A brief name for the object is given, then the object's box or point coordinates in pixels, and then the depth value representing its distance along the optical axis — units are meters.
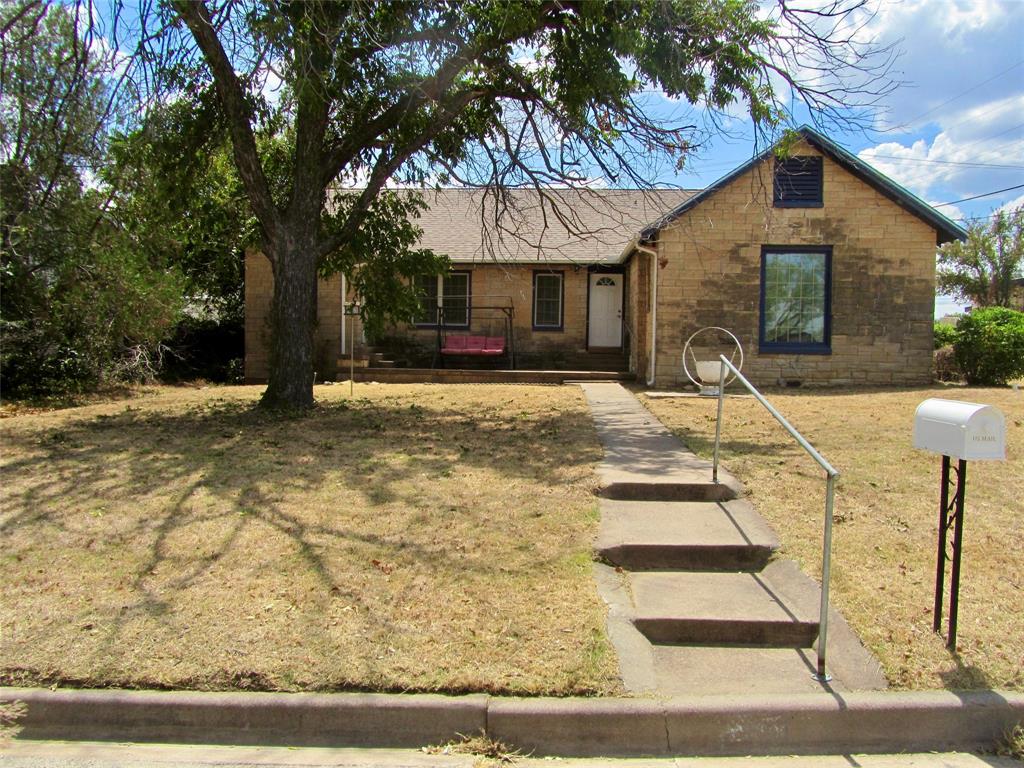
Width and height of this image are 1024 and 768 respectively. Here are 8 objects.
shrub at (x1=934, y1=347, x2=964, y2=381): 16.66
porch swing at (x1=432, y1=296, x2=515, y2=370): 18.48
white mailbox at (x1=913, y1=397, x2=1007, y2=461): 3.79
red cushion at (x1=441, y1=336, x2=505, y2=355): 18.36
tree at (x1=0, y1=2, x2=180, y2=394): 10.21
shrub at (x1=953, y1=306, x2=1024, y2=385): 15.19
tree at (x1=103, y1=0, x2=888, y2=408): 8.98
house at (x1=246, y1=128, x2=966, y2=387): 14.93
